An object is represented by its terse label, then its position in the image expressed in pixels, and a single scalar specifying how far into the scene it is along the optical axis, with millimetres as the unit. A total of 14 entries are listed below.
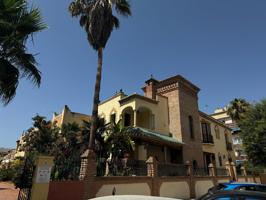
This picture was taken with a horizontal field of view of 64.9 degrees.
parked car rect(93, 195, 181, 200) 3202
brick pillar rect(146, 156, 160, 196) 12594
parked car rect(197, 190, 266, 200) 3896
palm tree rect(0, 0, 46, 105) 7777
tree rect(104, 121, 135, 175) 13867
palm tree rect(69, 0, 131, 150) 14359
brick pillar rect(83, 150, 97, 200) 9070
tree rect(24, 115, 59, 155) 23797
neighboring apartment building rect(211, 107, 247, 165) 46647
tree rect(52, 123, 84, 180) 9297
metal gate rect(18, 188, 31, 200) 8070
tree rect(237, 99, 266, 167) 19281
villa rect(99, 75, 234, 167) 18884
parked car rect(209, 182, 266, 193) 8461
